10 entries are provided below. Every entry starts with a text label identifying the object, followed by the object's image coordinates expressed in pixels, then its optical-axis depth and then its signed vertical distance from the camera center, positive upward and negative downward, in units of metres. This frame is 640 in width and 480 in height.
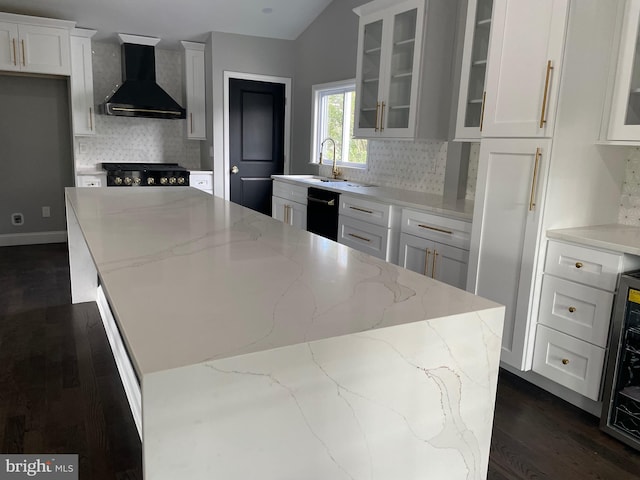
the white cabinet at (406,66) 3.60 +0.73
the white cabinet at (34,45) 4.74 +0.96
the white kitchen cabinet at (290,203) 4.74 -0.50
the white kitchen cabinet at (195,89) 5.74 +0.71
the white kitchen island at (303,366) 0.92 -0.44
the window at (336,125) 5.13 +0.34
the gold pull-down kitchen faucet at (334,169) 5.18 -0.14
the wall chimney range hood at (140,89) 5.36 +0.66
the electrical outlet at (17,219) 5.49 -0.86
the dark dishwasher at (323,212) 4.19 -0.50
